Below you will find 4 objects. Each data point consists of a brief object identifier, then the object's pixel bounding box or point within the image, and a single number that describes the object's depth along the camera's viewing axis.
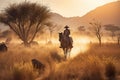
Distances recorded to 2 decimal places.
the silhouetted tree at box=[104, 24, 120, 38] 85.36
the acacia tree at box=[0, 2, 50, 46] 41.84
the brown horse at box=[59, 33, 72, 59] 25.83
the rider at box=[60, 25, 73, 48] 25.62
